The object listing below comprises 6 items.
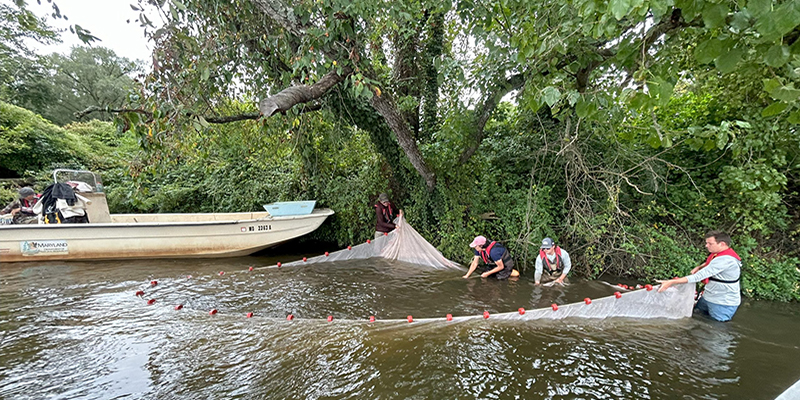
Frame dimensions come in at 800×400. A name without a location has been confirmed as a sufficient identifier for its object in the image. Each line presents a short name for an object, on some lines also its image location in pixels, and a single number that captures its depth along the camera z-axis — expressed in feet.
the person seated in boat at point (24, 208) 22.85
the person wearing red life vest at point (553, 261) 15.33
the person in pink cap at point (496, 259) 16.89
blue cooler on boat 22.67
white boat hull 21.34
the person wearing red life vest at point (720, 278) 11.41
